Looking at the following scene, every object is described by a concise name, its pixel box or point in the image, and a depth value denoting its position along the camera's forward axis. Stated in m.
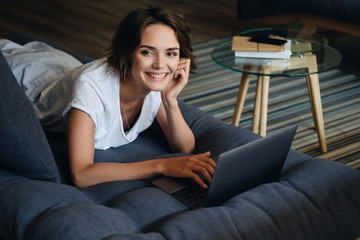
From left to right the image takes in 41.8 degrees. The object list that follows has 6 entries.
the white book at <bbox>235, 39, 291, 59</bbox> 2.37
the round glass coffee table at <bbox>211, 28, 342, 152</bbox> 2.27
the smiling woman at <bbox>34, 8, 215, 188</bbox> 1.56
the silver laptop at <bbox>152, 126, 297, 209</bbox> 1.27
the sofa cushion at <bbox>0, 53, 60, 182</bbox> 1.36
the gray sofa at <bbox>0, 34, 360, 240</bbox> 1.22
